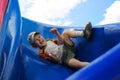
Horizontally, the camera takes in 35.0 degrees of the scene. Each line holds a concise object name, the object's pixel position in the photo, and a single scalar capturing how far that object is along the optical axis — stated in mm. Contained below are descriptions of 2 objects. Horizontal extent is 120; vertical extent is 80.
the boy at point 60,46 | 1592
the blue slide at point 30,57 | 1417
